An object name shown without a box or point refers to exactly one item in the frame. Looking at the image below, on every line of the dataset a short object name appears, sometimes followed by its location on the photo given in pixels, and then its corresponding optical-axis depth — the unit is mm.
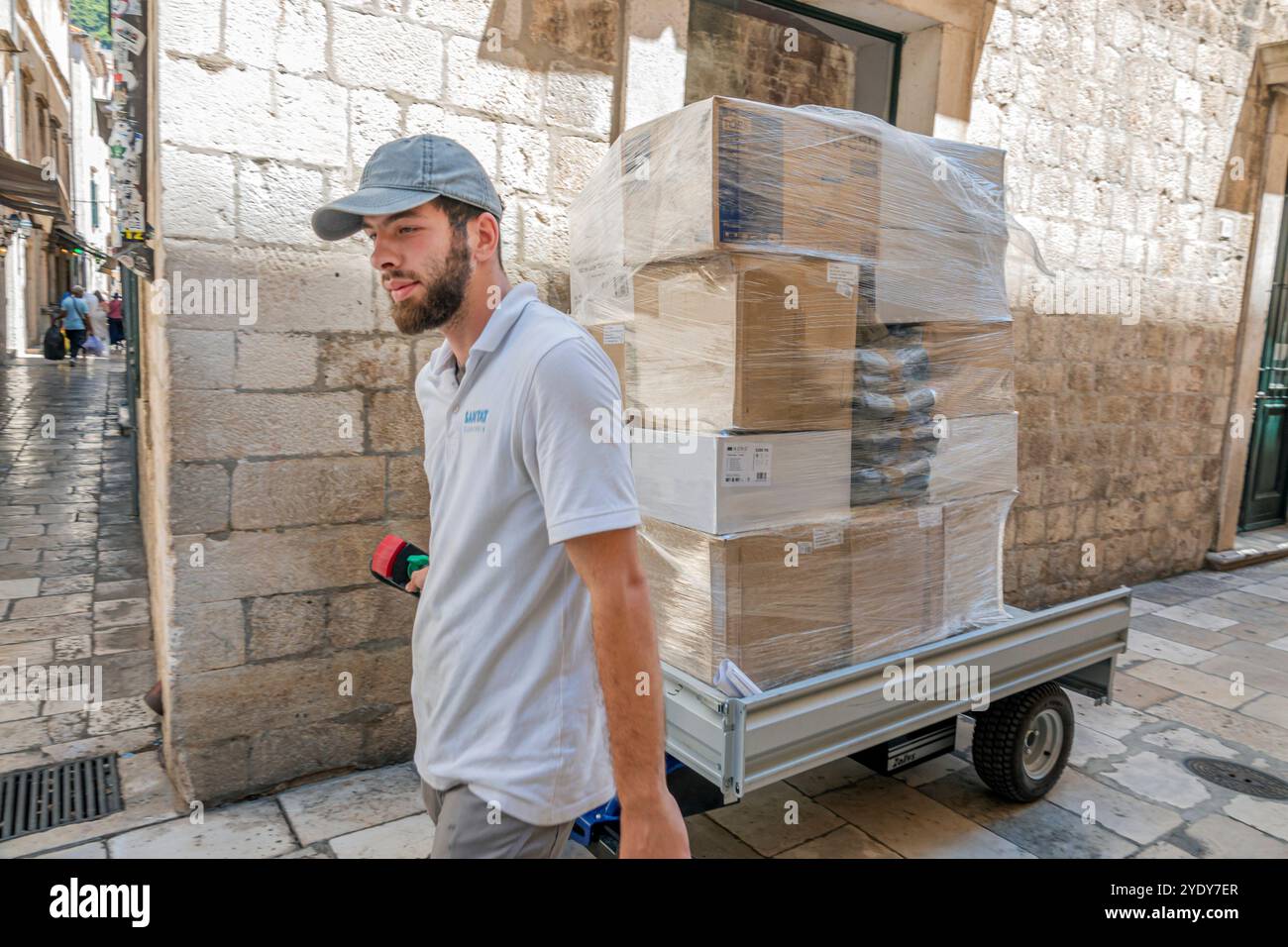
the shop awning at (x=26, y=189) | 10555
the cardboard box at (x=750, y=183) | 2588
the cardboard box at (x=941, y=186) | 2992
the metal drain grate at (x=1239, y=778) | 3854
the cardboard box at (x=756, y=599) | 2699
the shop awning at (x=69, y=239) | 22848
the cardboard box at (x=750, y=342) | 2648
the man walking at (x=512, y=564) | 1419
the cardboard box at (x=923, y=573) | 2977
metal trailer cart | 2471
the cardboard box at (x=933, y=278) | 3004
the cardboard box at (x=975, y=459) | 3188
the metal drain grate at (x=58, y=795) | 3199
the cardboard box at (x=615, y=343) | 3166
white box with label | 2648
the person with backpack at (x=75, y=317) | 21750
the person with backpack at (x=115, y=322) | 26516
